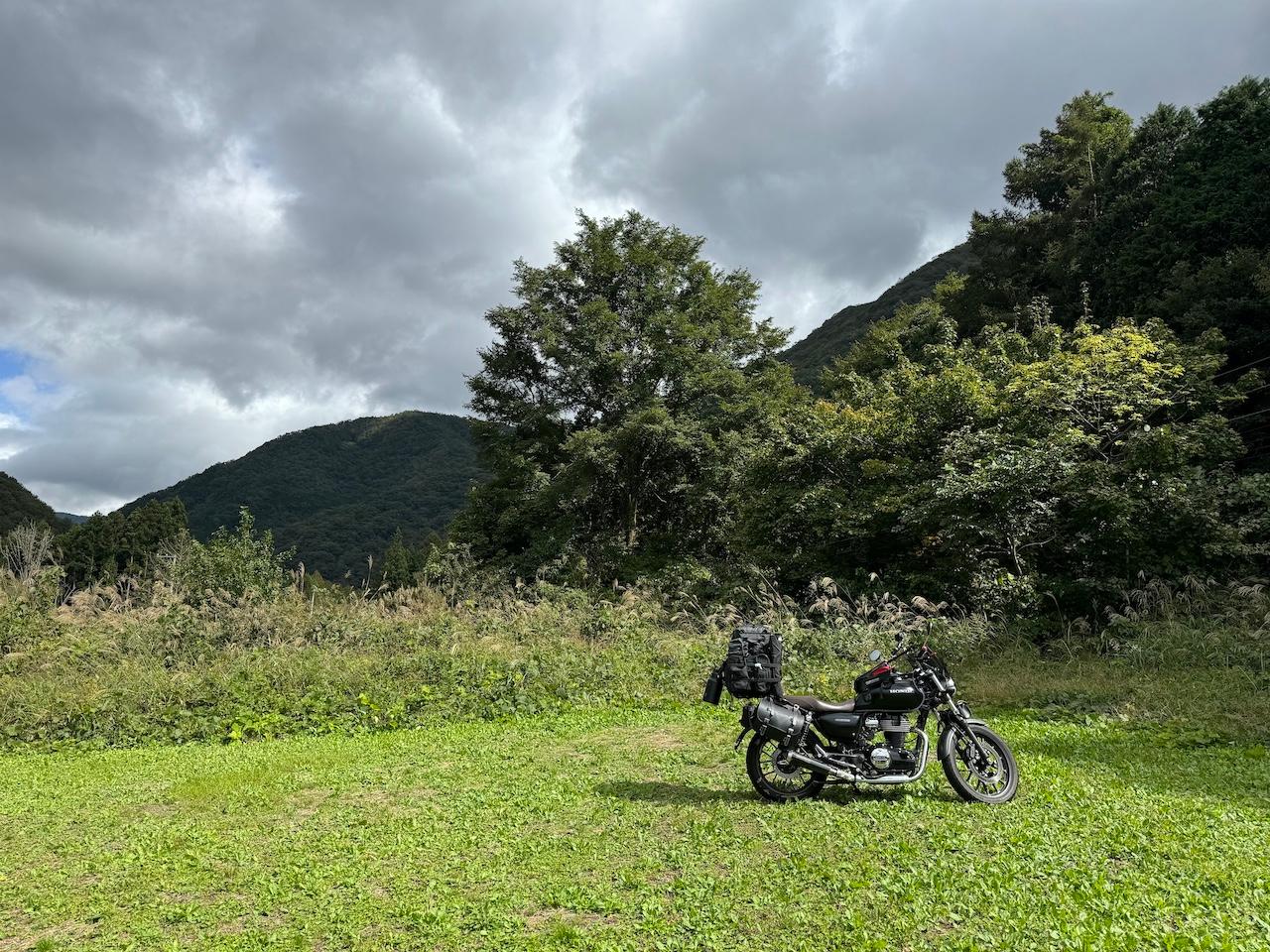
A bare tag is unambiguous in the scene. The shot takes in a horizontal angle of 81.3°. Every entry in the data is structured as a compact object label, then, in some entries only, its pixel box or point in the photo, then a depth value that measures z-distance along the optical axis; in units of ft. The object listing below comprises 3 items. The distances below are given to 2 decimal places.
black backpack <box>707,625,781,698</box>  17.30
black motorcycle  17.13
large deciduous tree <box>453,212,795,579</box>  74.38
